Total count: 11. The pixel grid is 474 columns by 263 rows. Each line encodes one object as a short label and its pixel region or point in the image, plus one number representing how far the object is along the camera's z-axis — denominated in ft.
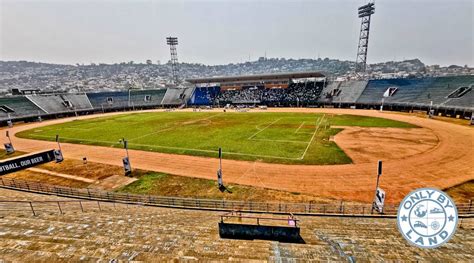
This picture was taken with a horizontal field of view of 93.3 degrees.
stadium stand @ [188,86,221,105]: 359.05
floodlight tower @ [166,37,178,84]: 425.28
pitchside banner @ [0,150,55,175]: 93.81
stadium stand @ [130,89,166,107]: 344.06
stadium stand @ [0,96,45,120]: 234.27
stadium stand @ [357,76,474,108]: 203.96
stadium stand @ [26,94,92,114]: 270.87
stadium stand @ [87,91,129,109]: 322.14
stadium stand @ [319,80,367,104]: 276.08
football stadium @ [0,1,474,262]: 36.55
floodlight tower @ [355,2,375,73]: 301.43
